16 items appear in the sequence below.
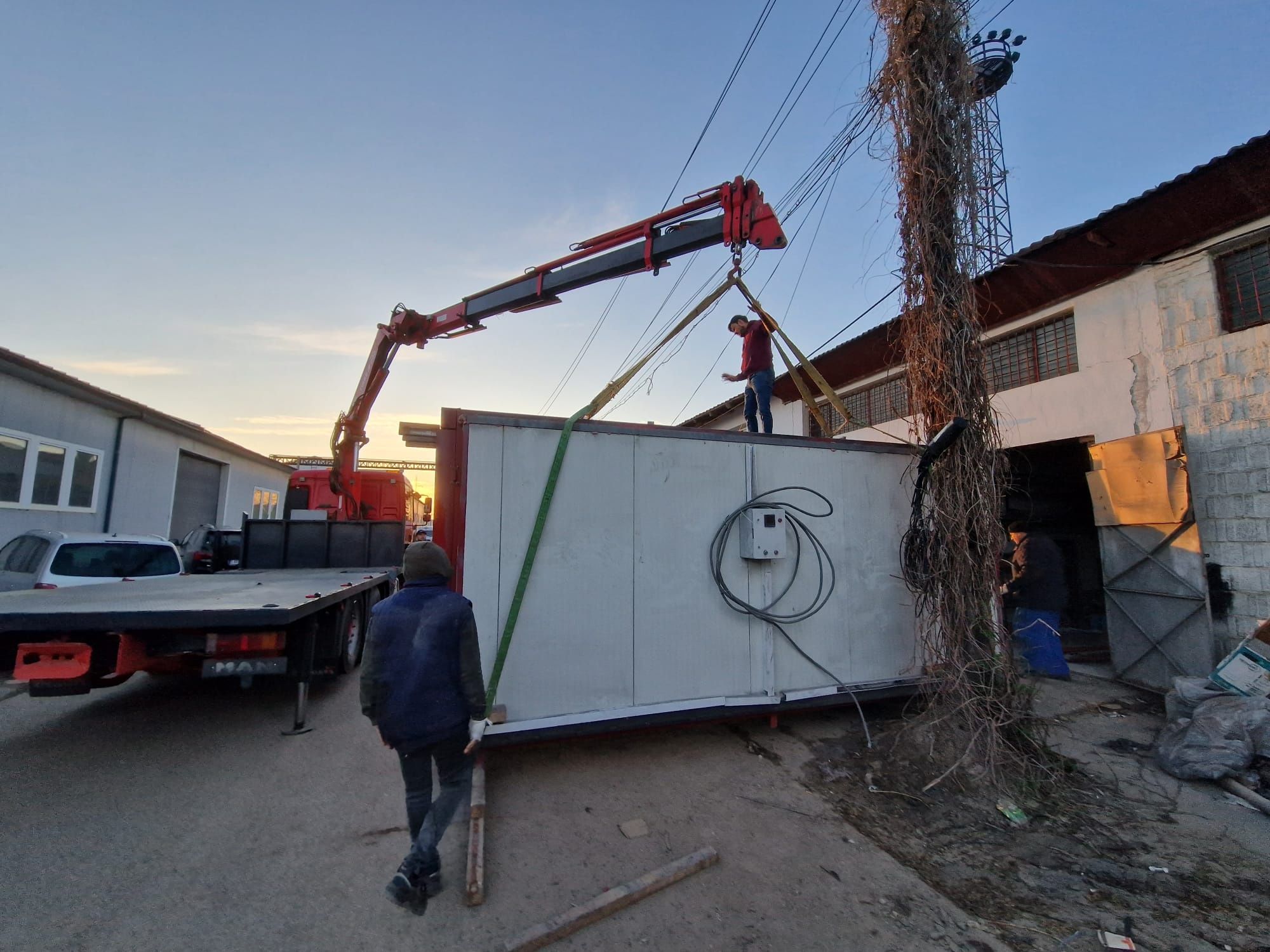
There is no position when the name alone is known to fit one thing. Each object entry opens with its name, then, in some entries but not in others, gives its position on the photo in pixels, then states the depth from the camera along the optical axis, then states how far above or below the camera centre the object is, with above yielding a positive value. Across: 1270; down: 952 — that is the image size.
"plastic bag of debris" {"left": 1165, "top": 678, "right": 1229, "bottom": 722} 4.64 -1.33
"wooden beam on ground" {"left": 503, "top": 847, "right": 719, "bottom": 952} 2.46 -1.74
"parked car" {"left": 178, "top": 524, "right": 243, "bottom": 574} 9.66 -0.40
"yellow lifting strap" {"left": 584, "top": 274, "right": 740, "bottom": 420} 4.54 +1.53
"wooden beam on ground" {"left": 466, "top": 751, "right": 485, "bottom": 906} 2.72 -1.66
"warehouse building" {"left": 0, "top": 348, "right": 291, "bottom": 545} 10.07 +1.42
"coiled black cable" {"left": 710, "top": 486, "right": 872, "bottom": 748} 4.61 -0.35
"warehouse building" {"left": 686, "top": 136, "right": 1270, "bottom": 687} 5.46 +1.61
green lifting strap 3.88 -0.22
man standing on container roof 6.91 +1.99
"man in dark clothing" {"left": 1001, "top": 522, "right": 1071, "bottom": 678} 6.62 -0.81
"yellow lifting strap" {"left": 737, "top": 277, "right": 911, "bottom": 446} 5.37 +1.48
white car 6.74 -0.43
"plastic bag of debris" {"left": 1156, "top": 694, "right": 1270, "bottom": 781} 3.99 -1.48
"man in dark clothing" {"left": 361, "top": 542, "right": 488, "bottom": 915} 2.80 -0.83
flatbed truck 3.90 -0.80
